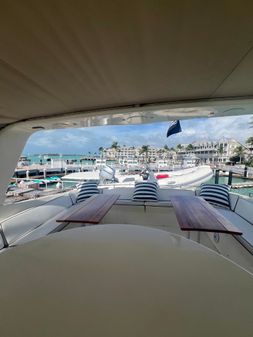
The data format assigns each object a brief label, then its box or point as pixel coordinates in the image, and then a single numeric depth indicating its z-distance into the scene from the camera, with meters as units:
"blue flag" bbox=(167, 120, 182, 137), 3.46
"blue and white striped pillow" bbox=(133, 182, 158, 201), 3.53
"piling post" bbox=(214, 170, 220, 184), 4.36
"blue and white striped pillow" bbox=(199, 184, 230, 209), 3.33
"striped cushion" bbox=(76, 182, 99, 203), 3.82
